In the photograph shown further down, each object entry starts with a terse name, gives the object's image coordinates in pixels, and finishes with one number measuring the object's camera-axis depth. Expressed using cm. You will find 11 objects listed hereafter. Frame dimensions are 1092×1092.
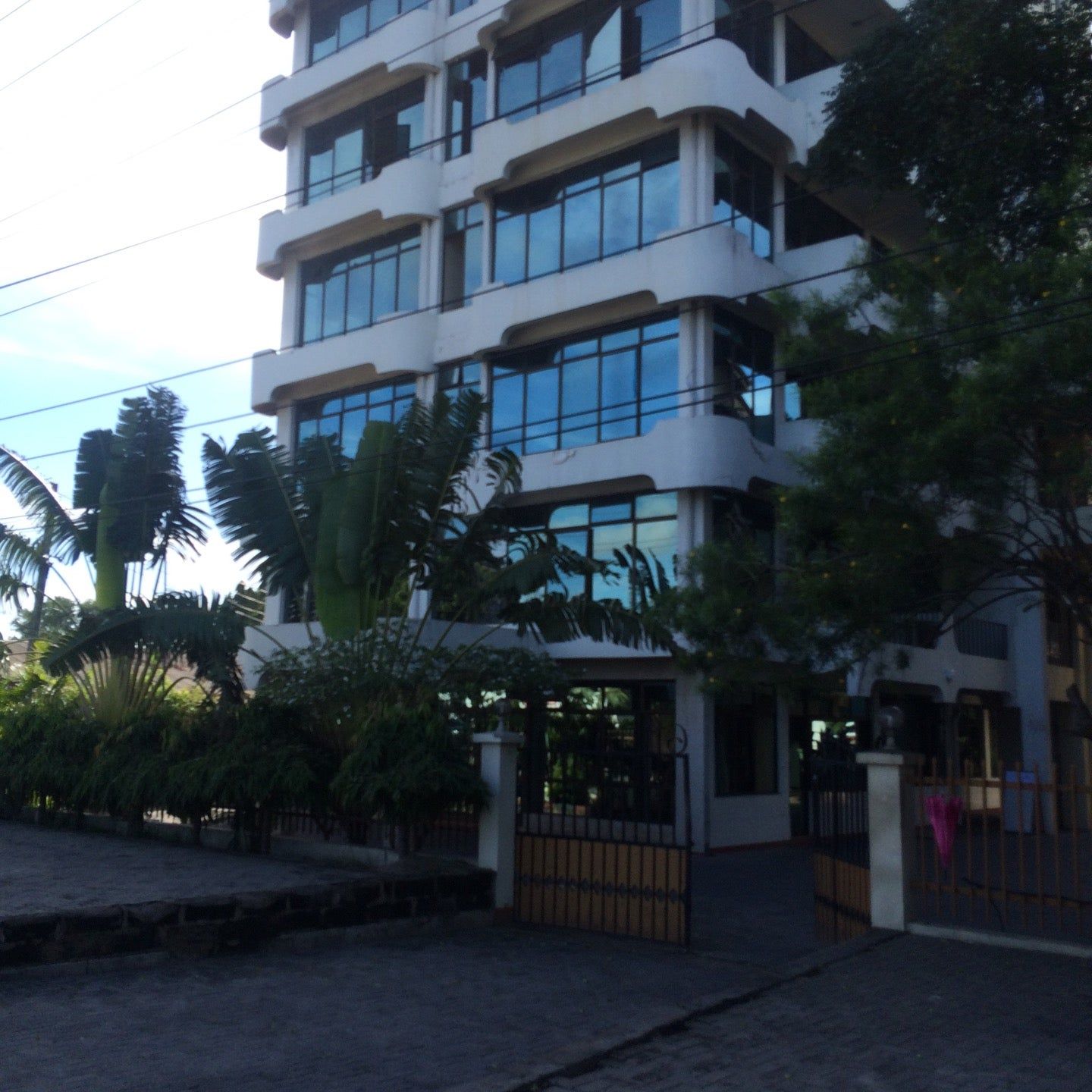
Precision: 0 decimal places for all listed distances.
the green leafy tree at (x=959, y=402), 1223
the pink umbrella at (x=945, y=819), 1101
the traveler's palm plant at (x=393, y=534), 1476
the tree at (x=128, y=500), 1845
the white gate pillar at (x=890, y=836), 1062
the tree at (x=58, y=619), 1676
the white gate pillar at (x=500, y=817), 1183
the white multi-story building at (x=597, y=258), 2034
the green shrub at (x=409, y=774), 1180
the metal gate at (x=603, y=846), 1097
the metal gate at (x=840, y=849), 1108
